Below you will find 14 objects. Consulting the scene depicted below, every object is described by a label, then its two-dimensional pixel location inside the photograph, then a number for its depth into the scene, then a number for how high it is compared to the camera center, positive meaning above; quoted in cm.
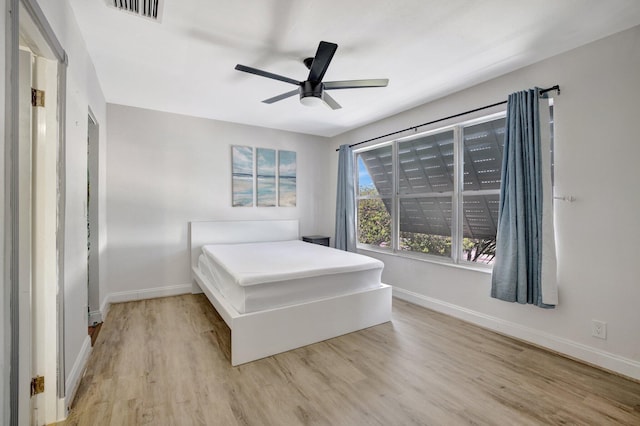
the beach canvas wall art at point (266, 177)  458 +52
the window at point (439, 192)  312 +24
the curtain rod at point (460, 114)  245 +106
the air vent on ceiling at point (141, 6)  181 +128
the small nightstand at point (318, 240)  484 -50
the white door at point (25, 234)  117 -13
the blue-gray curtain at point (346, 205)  461 +9
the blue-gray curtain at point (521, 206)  246 +6
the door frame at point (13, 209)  102 -1
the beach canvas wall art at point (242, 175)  437 +51
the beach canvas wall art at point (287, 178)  478 +52
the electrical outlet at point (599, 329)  219 -88
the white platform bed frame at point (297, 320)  222 -96
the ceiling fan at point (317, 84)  211 +102
